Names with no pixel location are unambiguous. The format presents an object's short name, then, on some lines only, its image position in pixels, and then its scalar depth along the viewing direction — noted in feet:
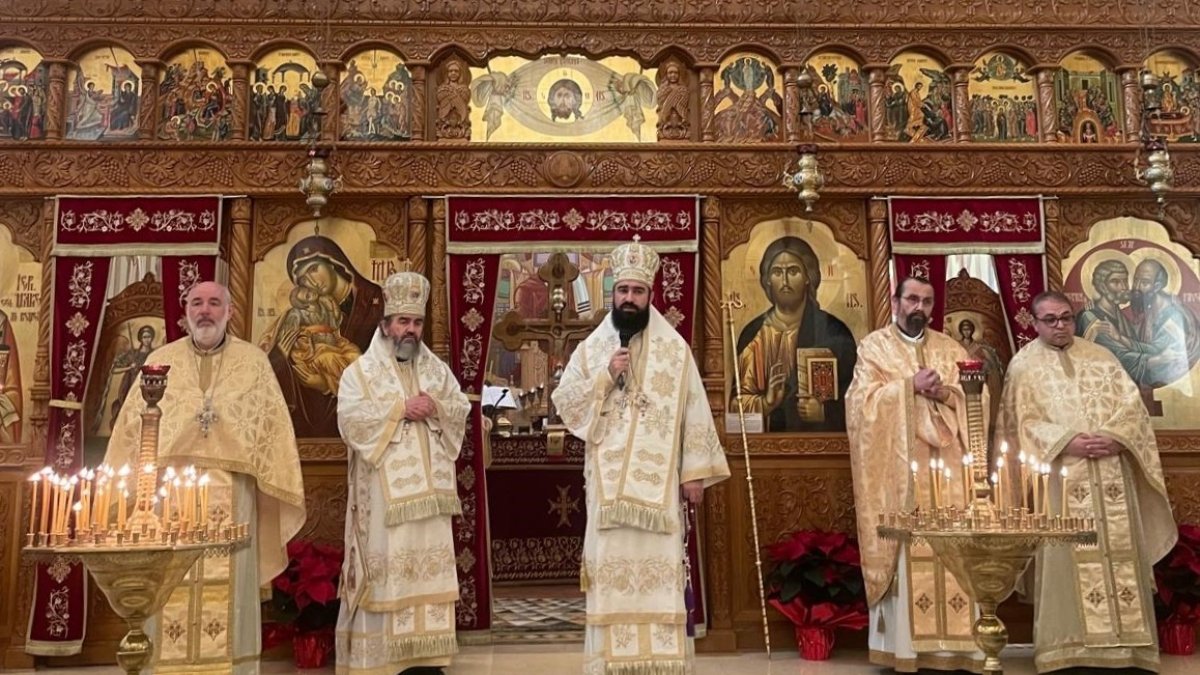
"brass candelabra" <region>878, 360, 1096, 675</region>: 13.08
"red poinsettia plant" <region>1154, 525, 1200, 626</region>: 21.94
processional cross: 31.09
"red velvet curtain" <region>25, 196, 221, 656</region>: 22.94
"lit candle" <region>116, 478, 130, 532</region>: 12.69
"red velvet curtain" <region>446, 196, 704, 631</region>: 23.57
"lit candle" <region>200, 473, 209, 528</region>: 13.56
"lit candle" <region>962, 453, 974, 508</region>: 13.74
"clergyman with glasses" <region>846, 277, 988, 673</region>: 19.88
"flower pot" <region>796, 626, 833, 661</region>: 21.72
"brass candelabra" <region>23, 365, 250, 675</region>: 12.44
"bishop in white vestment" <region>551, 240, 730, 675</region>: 17.12
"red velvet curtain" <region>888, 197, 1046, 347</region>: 24.53
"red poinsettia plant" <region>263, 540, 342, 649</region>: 20.84
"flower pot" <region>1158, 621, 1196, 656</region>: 22.03
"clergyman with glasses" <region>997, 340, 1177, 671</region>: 19.99
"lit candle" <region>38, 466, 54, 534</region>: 12.32
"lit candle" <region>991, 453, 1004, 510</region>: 14.15
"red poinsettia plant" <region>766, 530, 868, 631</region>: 21.62
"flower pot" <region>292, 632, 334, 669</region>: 21.04
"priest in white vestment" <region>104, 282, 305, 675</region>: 18.38
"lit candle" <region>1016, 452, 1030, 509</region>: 13.69
